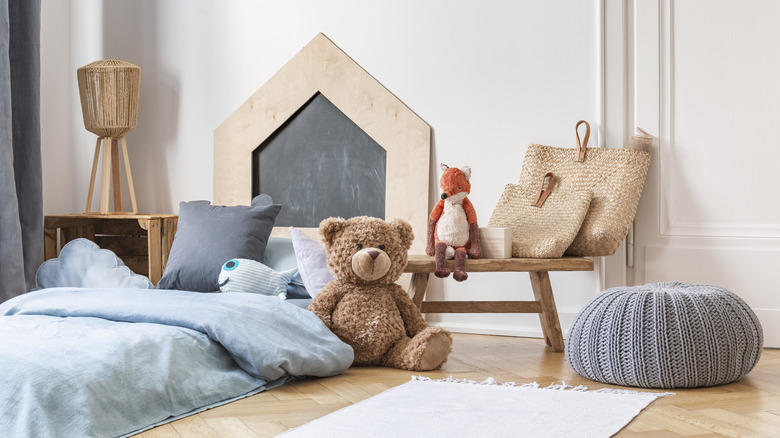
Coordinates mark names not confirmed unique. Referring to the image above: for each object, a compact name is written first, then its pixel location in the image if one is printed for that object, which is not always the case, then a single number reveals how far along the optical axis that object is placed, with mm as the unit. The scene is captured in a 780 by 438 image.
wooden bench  2588
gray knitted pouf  2014
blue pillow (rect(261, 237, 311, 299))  2822
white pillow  2678
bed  1656
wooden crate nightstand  3350
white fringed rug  1614
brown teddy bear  2320
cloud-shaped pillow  3199
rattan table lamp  3451
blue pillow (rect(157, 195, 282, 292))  2885
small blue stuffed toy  2711
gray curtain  3332
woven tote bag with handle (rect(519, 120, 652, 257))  2729
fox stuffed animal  2574
